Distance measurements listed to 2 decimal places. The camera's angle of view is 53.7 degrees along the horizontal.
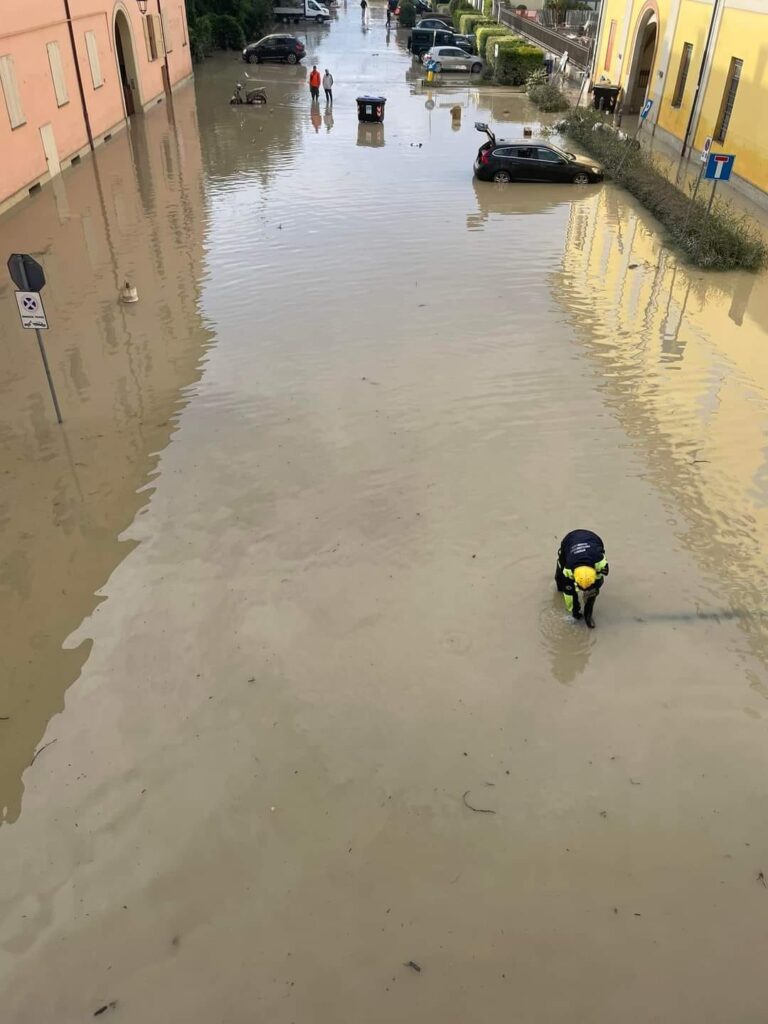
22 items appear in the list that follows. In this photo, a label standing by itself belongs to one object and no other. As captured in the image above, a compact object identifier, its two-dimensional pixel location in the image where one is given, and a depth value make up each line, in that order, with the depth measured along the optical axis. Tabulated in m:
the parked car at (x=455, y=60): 38.25
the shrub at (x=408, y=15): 58.66
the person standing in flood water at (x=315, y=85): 31.13
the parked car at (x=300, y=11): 56.52
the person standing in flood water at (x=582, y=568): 6.55
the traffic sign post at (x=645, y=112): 26.84
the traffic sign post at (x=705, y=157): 14.45
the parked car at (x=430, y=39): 43.31
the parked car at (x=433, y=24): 47.12
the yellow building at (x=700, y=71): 18.59
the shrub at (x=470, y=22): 46.97
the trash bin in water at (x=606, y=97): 29.45
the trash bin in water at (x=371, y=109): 27.06
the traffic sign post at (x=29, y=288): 8.66
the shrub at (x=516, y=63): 35.34
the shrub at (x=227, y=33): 44.94
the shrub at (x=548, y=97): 30.34
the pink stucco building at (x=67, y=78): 18.42
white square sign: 8.95
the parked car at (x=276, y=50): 40.56
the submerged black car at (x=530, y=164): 20.19
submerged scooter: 31.36
